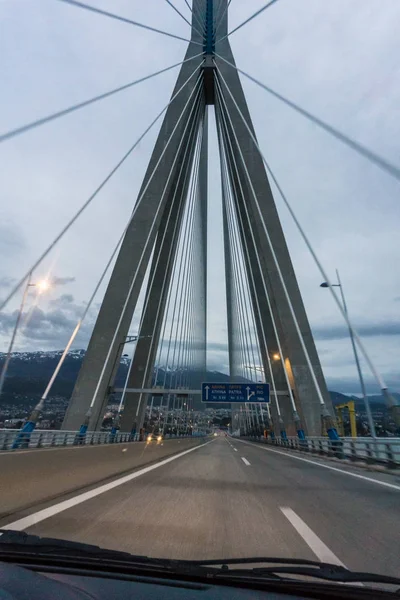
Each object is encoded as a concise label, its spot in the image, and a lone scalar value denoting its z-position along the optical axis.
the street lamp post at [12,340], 16.88
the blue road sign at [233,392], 30.41
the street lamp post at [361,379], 15.53
